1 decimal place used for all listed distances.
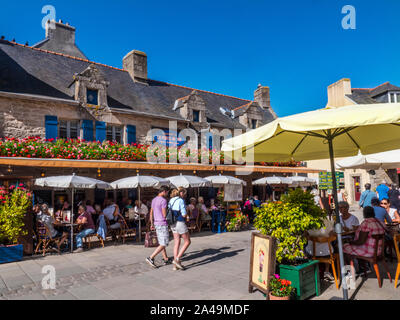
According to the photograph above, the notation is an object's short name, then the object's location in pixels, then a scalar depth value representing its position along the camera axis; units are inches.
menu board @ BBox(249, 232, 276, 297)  156.6
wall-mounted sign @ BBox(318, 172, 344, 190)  621.5
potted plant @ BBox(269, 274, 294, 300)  148.3
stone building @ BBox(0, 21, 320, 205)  449.1
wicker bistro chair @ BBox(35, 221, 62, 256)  301.0
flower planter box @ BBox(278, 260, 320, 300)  152.8
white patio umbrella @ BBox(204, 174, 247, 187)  431.8
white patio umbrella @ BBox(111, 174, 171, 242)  354.6
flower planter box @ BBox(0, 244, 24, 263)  265.4
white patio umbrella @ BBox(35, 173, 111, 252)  310.0
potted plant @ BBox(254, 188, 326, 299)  156.2
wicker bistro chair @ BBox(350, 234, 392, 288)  172.1
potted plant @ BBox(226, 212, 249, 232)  443.5
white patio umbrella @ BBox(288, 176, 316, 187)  577.8
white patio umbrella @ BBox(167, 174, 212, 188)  396.2
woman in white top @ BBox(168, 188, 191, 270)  229.1
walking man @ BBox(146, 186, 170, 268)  235.8
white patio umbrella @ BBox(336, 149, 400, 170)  315.0
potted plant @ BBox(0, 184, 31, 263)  265.1
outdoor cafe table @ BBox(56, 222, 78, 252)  318.4
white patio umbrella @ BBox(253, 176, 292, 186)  539.6
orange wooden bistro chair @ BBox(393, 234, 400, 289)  171.3
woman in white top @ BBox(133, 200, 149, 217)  389.9
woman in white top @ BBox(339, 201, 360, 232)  223.6
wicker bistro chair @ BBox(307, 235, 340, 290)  174.1
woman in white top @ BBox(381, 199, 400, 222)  271.5
